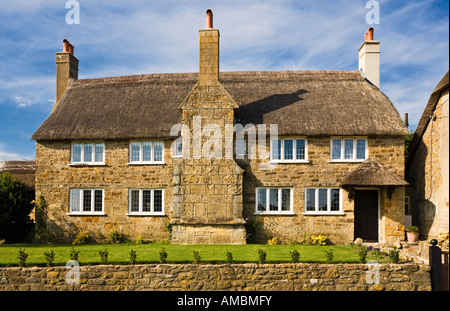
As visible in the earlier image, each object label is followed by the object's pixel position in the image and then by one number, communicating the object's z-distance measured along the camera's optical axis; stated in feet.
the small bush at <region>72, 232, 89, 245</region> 67.57
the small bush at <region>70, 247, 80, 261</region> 47.16
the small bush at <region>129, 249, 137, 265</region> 46.70
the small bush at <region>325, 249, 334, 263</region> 46.54
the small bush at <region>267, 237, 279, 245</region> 64.59
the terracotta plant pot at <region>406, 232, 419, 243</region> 62.34
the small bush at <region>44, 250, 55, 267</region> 47.01
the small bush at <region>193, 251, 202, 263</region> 46.55
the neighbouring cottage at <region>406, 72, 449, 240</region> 60.34
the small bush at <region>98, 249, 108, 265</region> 46.96
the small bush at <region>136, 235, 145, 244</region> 67.00
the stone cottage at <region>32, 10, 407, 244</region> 63.87
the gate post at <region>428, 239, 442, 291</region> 43.26
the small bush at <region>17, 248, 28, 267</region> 47.01
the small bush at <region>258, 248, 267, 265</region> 46.34
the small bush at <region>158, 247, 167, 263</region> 46.70
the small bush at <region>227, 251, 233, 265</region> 46.52
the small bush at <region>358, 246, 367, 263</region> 46.44
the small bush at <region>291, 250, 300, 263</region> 46.50
